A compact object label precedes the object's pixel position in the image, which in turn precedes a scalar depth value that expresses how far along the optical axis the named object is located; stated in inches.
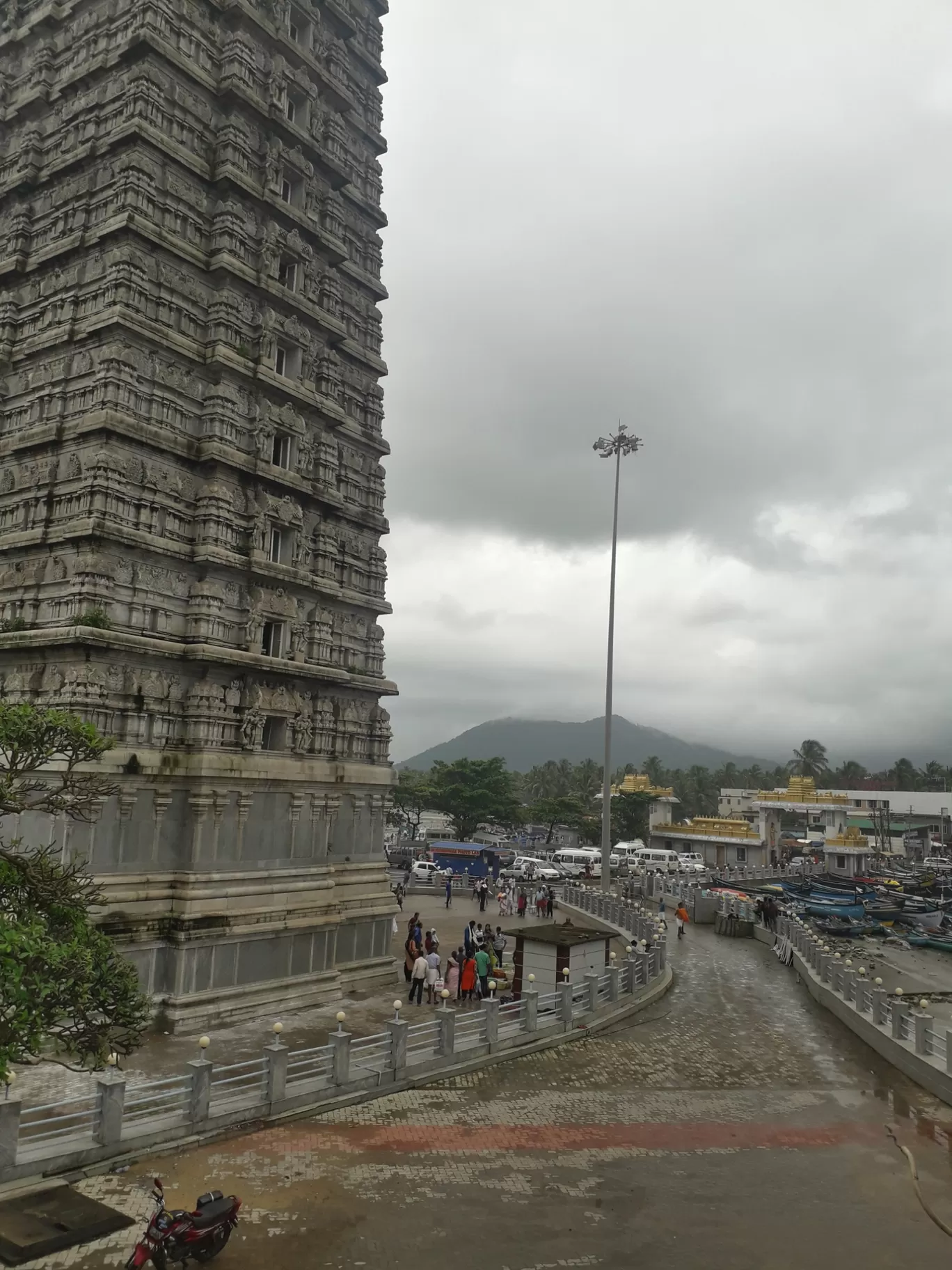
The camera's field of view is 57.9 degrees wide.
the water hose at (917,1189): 476.5
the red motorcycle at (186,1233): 390.6
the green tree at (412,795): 3422.7
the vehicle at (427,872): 2145.7
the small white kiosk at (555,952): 927.7
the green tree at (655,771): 5861.2
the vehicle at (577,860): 2773.1
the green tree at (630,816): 3703.2
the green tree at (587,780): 4842.5
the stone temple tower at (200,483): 826.8
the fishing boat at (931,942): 1822.1
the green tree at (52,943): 381.4
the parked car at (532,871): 2428.6
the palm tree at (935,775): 6377.0
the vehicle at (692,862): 2834.6
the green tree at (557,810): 3747.5
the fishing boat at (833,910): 2111.2
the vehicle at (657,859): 2908.5
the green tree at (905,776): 6466.5
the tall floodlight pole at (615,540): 1498.5
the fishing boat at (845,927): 1886.1
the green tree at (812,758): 5762.8
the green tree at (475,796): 3211.1
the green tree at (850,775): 6427.2
